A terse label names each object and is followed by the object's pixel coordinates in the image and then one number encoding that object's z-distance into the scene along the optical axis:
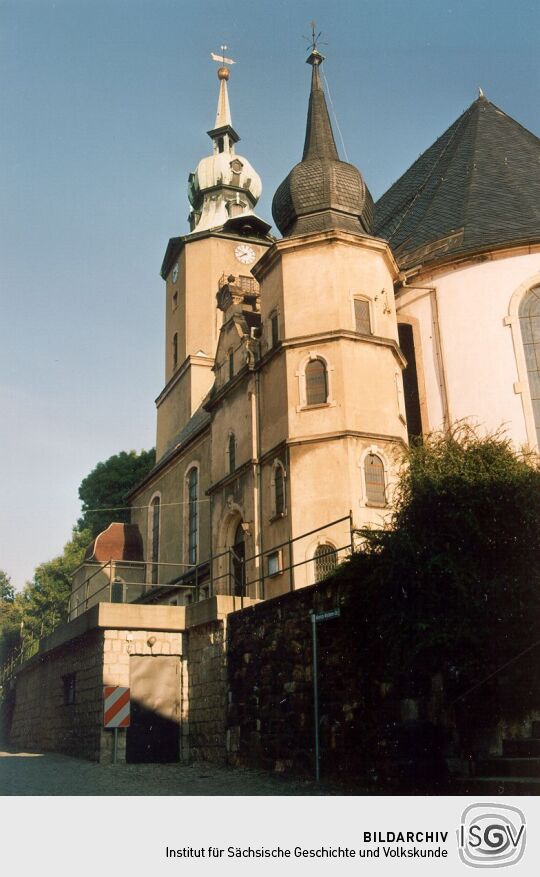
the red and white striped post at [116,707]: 16.55
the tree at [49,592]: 50.47
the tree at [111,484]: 51.84
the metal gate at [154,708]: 16.88
